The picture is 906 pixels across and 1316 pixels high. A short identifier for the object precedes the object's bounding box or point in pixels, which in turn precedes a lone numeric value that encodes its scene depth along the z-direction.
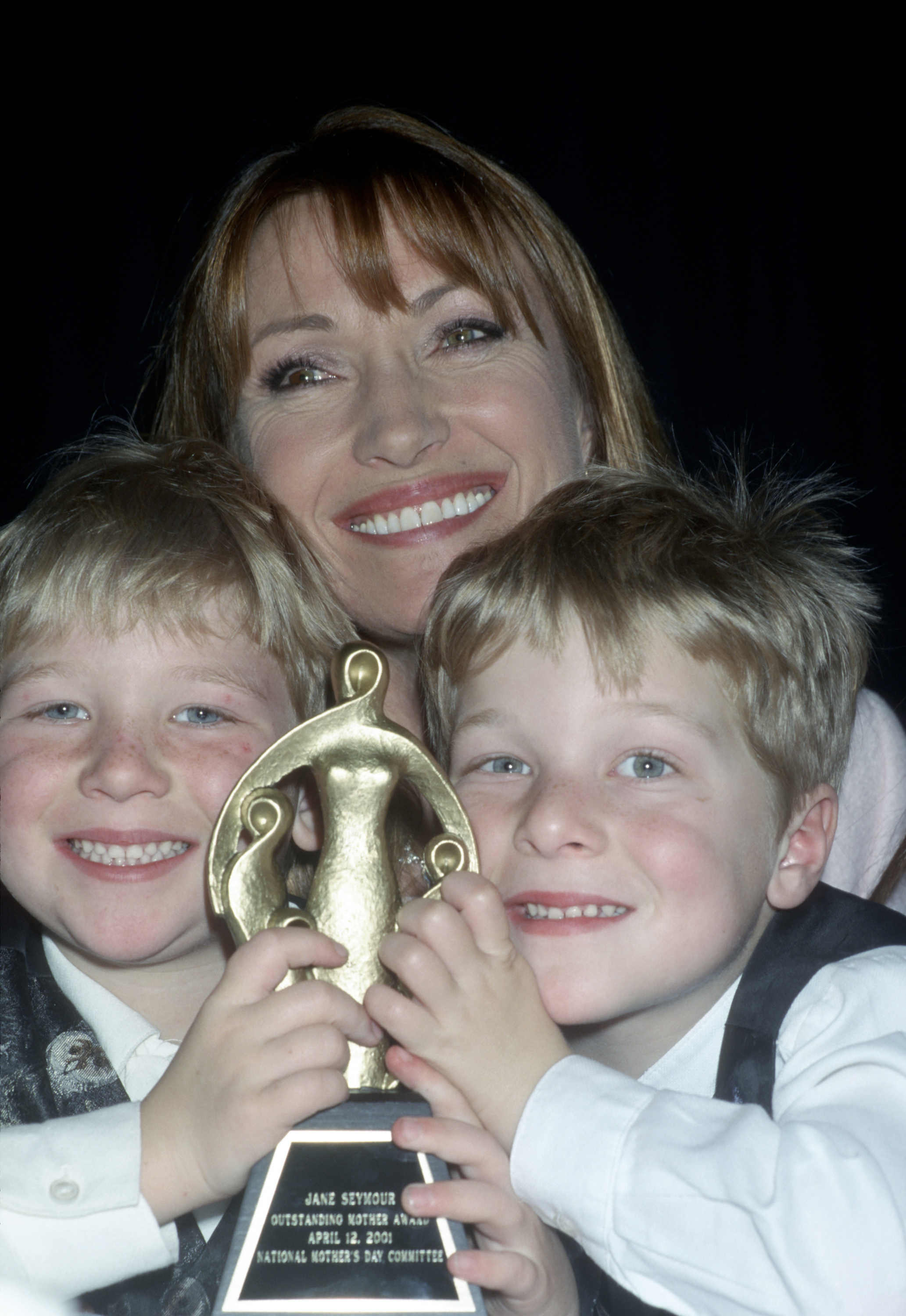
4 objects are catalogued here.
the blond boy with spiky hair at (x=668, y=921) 0.71
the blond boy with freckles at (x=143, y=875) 0.77
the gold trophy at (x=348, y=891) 0.70
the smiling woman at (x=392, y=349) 1.13
